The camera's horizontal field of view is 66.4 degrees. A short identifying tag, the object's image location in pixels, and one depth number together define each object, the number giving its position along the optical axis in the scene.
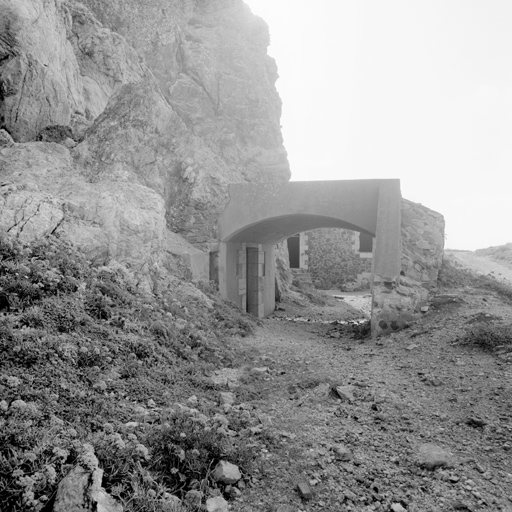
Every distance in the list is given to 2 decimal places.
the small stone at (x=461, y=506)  3.12
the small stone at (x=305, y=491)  3.21
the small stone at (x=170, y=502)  2.75
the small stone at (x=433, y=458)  3.67
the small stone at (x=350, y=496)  3.22
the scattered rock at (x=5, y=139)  10.19
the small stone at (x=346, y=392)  5.24
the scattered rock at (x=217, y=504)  2.92
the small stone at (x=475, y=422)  4.39
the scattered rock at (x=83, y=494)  2.52
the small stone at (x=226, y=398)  4.79
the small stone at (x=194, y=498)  2.91
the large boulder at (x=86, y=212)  7.07
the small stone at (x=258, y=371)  6.33
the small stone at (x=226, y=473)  3.23
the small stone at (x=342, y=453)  3.80
